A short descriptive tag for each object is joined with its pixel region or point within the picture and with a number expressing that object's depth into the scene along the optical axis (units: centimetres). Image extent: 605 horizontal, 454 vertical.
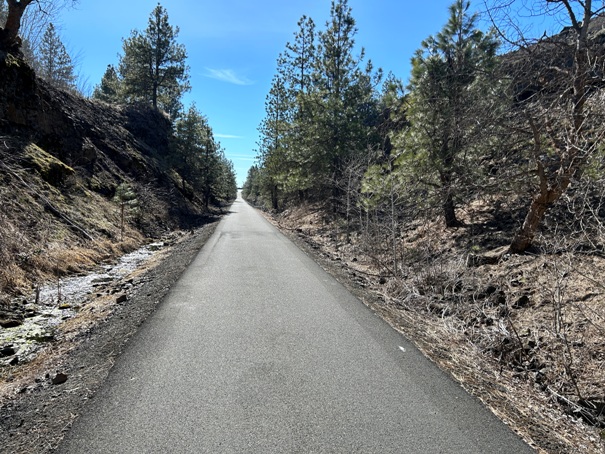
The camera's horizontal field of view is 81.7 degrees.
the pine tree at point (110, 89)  3827
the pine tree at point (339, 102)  1788
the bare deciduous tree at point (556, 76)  520
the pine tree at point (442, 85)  987
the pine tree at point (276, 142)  2580
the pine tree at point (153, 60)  3209
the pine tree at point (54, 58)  3263
